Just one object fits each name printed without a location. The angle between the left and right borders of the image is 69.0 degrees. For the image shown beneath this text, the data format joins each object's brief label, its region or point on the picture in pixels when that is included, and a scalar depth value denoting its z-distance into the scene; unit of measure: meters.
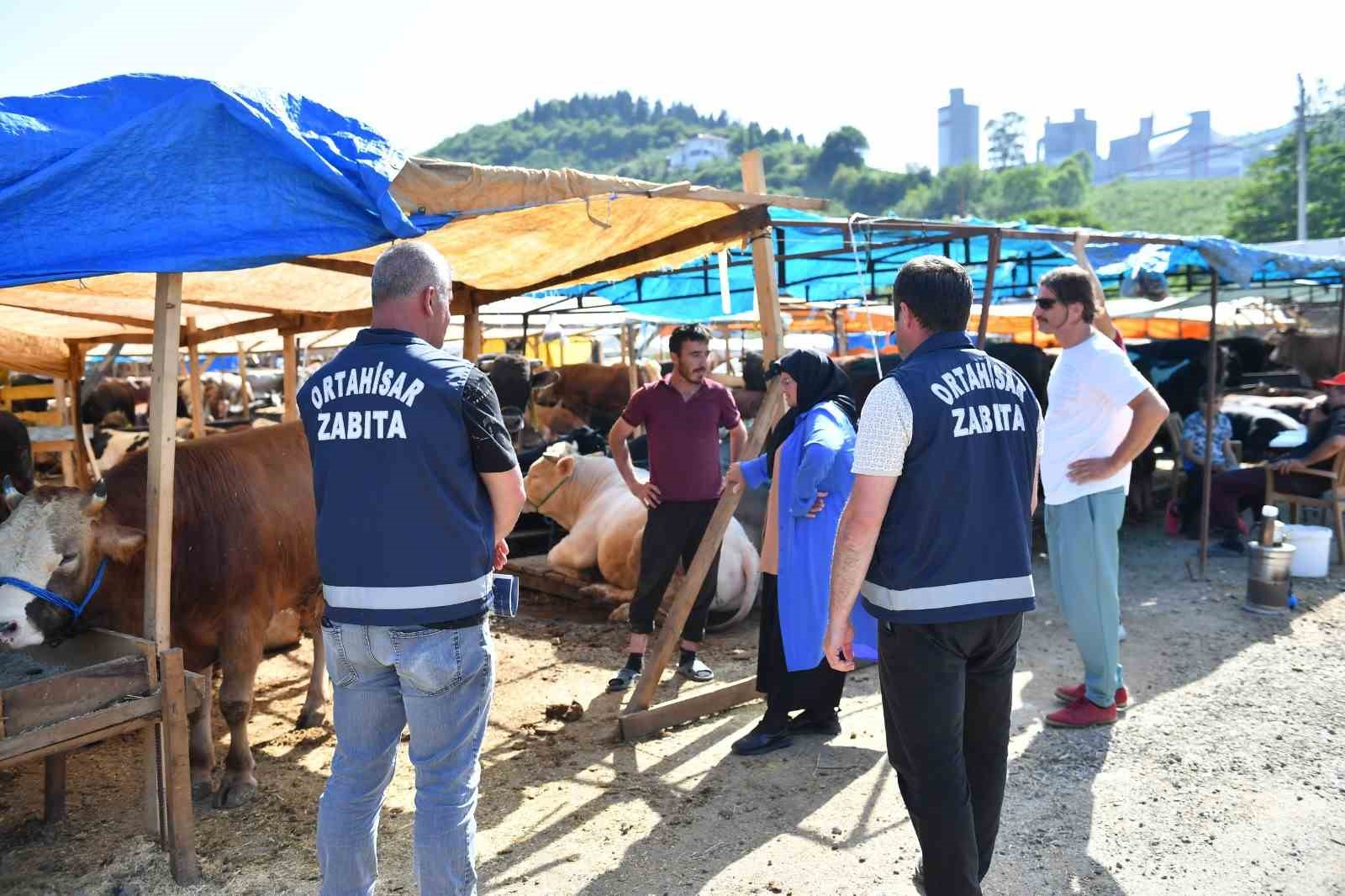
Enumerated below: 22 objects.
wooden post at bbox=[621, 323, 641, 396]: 13.58
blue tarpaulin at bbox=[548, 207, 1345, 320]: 7.87
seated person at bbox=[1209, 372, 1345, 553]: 8.08
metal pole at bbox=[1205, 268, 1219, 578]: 7.80
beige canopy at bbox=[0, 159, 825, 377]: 3.84
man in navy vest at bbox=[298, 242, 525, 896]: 2.54
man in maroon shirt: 5.35
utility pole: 32.47
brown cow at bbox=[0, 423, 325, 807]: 3.60
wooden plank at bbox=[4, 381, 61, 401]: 10.18
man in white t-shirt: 4.52
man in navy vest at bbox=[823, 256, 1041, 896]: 2.68
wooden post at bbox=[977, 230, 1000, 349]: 6.16
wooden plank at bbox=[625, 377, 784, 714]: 4.75
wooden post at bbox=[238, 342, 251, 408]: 18.53
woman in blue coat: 4.25
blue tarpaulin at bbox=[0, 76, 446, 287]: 3.21
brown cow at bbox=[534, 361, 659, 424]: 15.08
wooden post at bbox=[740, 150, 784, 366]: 5.06
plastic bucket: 7.54
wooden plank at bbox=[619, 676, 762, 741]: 4.74
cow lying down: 6.73
